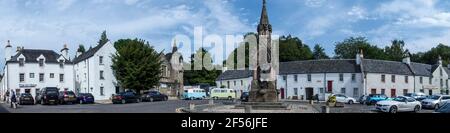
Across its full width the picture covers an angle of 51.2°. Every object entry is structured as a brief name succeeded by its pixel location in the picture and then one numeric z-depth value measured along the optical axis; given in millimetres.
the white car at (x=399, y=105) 31016
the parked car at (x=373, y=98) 49031
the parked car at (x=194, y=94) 62906
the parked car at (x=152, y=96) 52156
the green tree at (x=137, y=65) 60000
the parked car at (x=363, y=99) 52734
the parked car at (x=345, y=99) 53500
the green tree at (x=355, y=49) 95375
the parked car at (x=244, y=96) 46312
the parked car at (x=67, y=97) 45469
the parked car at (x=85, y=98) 48562
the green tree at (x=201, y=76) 93000
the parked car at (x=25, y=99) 44594
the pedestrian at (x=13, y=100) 35750
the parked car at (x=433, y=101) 39697
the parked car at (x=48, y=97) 44406
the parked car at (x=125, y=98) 47656
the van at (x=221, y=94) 64125
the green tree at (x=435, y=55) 101375
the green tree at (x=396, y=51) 101250
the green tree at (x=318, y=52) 108938
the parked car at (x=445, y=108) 16830
